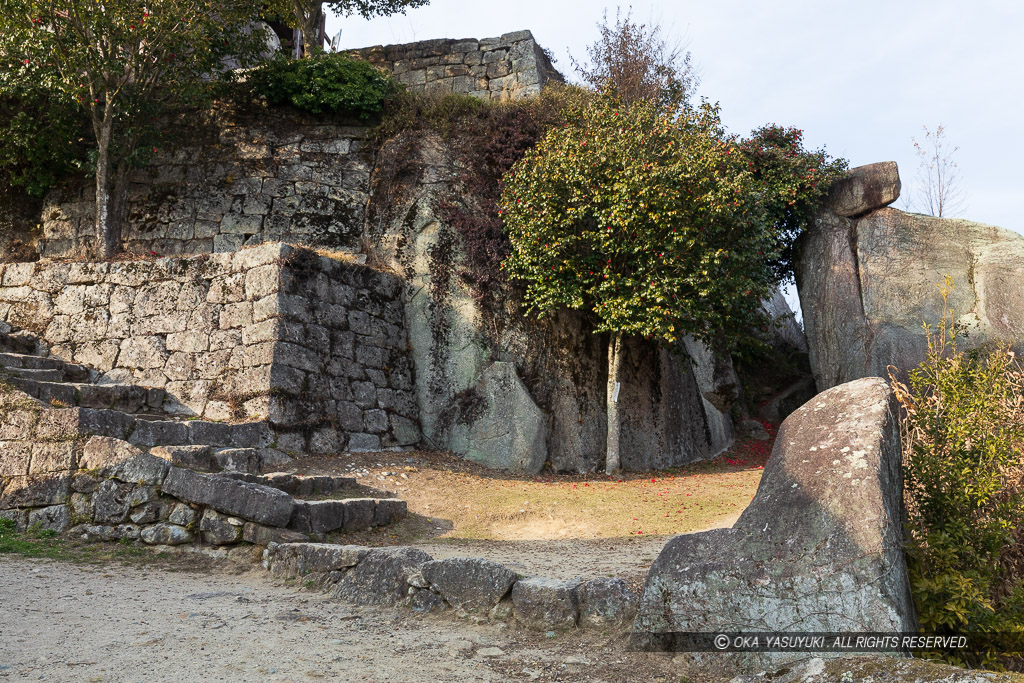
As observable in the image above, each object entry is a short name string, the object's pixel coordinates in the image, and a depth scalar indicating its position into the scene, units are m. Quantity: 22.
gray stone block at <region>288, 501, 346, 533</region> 6.84
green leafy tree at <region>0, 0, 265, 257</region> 11.45
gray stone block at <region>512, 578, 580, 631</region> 4.49
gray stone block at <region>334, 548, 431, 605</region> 5.15
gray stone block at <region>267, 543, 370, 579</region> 5.55
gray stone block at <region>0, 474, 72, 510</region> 6.98
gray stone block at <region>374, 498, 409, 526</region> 7.83
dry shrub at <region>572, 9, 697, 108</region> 17.36
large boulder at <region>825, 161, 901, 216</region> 16.22
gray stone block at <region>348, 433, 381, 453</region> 10.99
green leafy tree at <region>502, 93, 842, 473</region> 11.77
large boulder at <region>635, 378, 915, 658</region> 3.48
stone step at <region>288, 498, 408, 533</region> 6.87
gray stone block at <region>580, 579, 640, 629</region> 4.37
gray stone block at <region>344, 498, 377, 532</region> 7.43
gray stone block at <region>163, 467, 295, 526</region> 6.45
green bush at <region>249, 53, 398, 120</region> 14.25
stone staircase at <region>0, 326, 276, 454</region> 8.02
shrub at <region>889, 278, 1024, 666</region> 4.02
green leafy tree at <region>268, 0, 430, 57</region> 16.36
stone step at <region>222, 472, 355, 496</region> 7.60
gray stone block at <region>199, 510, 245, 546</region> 6.41
